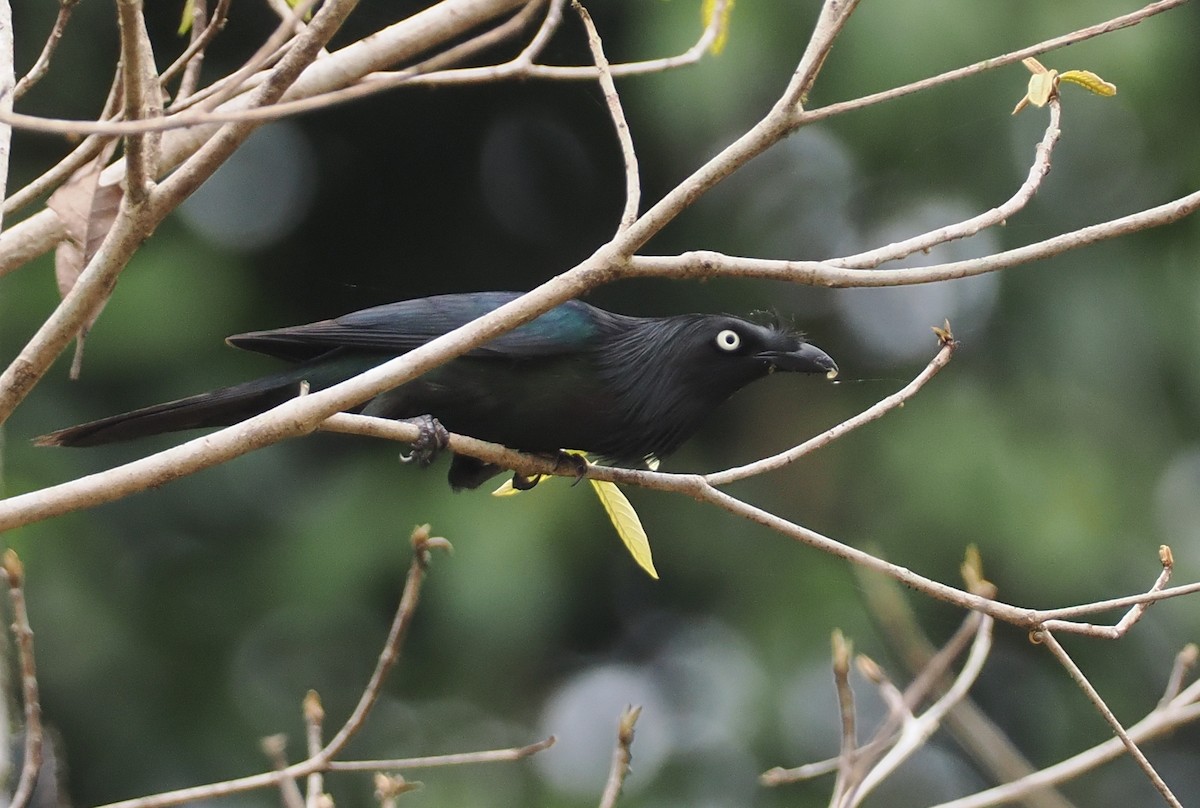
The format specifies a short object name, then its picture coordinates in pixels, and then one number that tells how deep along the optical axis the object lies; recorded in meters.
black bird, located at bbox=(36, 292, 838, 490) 7.00
